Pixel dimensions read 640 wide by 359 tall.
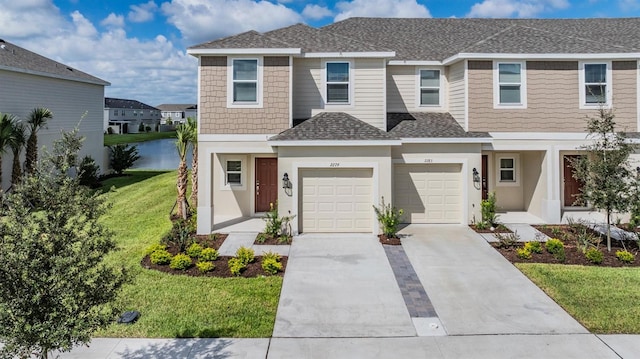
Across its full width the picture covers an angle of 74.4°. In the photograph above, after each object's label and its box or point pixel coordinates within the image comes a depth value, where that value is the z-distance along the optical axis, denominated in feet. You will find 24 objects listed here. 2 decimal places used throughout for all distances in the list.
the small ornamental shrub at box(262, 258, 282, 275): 33.35
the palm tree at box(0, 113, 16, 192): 56.90
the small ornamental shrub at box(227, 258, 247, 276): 32.91
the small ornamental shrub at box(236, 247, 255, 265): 34.81
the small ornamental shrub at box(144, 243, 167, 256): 36.83
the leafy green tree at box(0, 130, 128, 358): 14.16
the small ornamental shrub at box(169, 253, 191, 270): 34.02
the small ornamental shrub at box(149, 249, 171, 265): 35.12
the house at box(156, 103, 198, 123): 339.77
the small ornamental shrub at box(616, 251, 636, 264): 35.40
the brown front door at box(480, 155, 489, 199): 55.31
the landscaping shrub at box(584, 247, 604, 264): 35.32
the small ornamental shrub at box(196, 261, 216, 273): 33.42
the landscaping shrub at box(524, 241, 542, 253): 37.55
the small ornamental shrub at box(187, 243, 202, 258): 36.45
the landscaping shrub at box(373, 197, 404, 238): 42.70
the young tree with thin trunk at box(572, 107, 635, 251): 36.45
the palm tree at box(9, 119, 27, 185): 60.34
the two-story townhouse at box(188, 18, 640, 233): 45.75
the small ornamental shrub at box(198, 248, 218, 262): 35.58
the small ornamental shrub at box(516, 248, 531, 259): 36.19
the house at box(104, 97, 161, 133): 228.63
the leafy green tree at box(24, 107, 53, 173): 63.57
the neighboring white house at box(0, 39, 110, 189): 63.41
